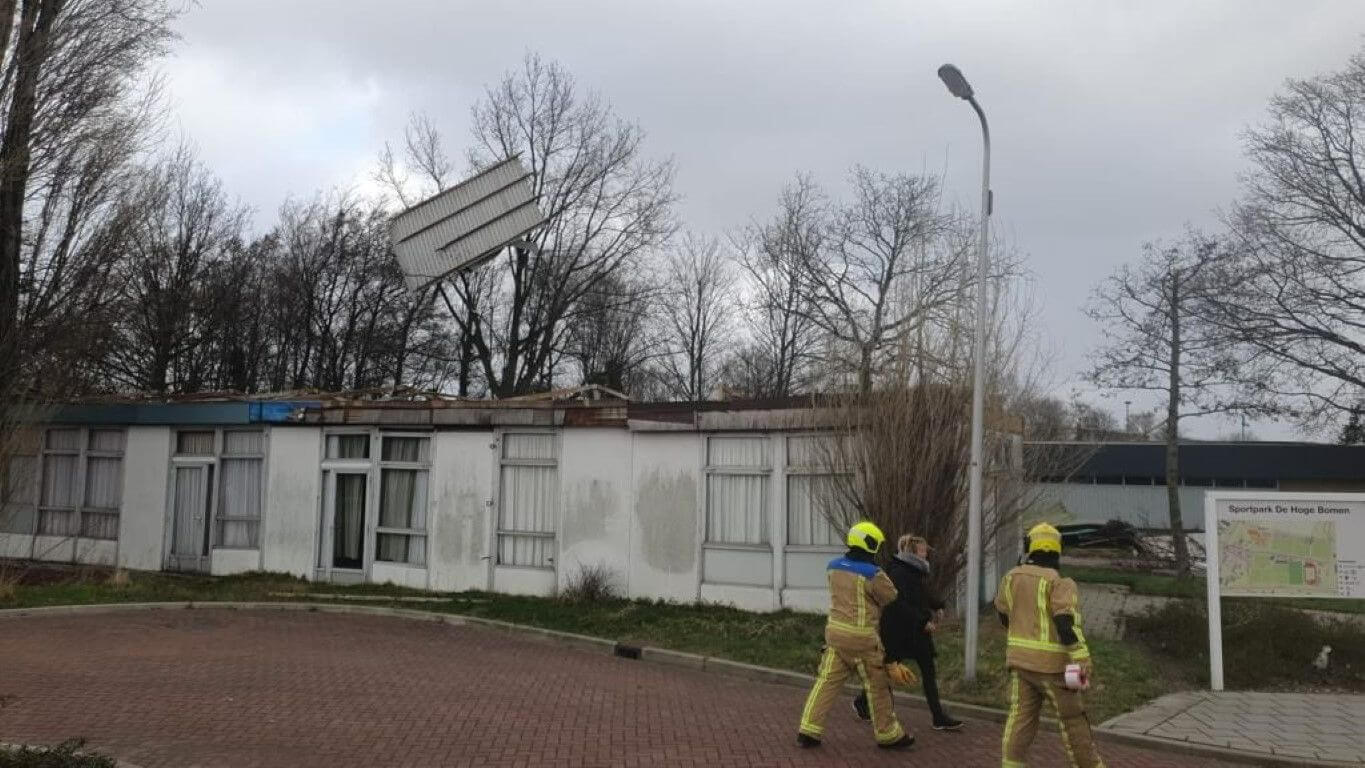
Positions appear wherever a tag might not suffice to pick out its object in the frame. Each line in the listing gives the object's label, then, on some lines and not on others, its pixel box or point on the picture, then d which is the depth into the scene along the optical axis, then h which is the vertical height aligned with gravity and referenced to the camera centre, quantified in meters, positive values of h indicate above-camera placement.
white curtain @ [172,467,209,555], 18.81 -0.87
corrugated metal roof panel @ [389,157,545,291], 24.00 +6.03
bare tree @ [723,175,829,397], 32.28 +5.67
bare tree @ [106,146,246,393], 29.08 +4.97
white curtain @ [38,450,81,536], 20.14 -0.73
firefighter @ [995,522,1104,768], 6.23 -1.07
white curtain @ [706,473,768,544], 14.85 -0.56
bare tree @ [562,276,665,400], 33.00 +5.01
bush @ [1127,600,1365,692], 10.98 -1.96
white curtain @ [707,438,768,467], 14.94 +0.31
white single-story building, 14.84 -0.50
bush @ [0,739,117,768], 5.79 -1.79
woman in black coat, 8.16 -1.18
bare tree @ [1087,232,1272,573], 24.50 +3.66
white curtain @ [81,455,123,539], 19.62 -0.76
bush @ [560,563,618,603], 15.41 -1.83
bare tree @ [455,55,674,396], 31.31 +6.65
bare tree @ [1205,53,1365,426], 24.36 +5.32
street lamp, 9.77 +0.60
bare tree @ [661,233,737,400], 39.25 +5.14
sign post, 10.74 -0.67
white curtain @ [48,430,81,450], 20.20 +0.38
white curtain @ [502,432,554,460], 16.45 +0.38
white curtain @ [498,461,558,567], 16.28 -0.74
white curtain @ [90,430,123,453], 19.80 +0.37
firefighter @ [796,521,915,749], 7.35 -1.26
